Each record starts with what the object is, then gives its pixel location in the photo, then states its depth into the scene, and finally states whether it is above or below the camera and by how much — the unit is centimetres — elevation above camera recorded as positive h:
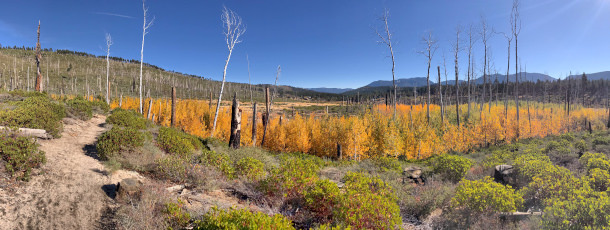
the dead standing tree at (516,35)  2183 +714
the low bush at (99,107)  1717 +23
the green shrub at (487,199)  540 -199
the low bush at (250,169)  687 -171
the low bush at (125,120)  1273 -54
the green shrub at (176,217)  426 -190
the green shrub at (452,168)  948 -223
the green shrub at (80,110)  1290 +1
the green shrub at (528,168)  733 -174
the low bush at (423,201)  663 -256
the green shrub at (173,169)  692 -169
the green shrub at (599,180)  651 -184
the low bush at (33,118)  775 -29
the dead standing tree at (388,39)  2174 +662
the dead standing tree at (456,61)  2343 +506
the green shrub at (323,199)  516 -192
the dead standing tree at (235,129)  1291 -96
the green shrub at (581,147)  1384 -197
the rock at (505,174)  848 -226
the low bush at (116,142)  773 -105
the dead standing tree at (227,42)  1762 +511
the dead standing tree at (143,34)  1959 +623
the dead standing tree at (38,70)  2038 +333
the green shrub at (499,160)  1042 -225
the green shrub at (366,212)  445 -191
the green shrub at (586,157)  941 -176
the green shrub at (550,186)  579 -184
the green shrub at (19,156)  539 -106
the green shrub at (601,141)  1599 -188
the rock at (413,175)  1017 -282
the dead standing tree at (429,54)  2282 +561
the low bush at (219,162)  714 -160
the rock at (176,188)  616 -203
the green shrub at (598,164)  777 -168
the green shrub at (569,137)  1947 -200
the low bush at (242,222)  323 -155
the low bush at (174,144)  964 -137
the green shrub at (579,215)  429 -185
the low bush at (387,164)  1102 -252
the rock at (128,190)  527 -176
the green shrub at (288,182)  594 -176
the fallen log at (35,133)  703 -71
